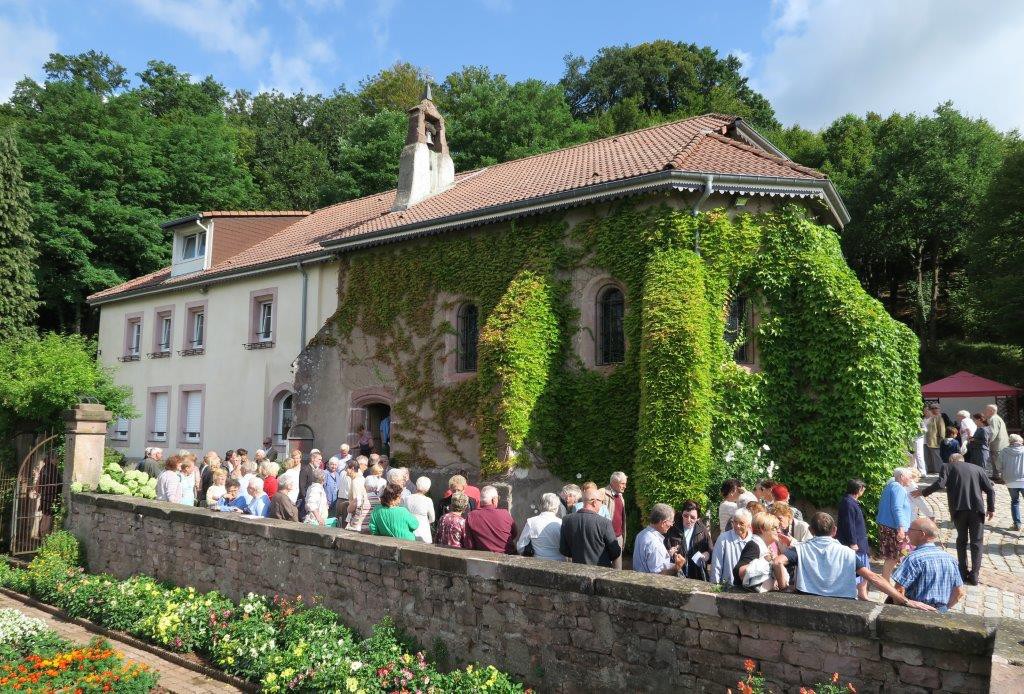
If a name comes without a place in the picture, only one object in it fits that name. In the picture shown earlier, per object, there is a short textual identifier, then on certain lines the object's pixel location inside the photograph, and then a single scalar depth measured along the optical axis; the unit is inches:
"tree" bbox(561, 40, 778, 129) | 1718.8
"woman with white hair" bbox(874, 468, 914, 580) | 364.5
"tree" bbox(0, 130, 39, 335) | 1170.6
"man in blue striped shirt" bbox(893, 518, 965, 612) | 230.8
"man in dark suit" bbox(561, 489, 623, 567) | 291.6
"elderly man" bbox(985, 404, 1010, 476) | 541.6
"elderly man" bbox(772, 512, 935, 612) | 232.0
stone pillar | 550.9
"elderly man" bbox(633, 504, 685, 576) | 287.0
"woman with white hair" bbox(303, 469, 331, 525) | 426.9
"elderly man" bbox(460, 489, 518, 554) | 315.6
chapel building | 567.2
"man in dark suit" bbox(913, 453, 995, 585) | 372.2
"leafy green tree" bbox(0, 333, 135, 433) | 659.4
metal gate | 569.9
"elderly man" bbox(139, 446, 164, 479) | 553.0
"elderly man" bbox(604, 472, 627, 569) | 387.9
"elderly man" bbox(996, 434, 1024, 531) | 451.8
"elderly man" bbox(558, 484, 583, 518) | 345.7
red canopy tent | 800.9
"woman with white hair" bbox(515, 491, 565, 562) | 304.3
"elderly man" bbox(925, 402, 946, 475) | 641.0
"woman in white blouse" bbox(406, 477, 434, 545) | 370.3
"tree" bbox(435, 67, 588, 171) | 1322.6
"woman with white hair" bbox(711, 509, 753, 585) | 268.7
